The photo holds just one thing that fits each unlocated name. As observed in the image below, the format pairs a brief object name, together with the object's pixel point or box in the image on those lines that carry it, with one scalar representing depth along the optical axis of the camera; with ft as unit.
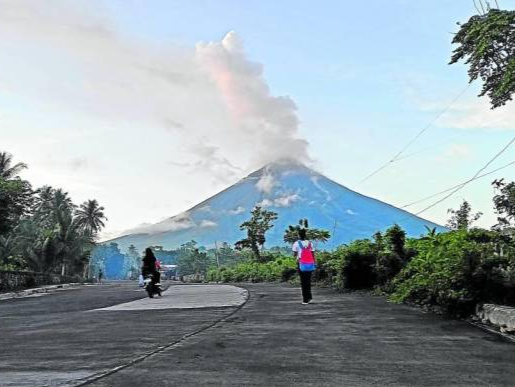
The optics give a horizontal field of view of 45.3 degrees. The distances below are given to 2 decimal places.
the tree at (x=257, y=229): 180.04
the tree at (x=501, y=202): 94.46
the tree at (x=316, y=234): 142.72
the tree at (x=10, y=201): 92.07
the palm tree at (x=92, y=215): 264.72
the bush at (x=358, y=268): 61.93
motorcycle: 62.80
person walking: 46.11
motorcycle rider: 64.59
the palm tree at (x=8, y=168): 139.44
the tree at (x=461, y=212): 117.31
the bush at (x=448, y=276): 34.04
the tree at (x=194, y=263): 333.05
